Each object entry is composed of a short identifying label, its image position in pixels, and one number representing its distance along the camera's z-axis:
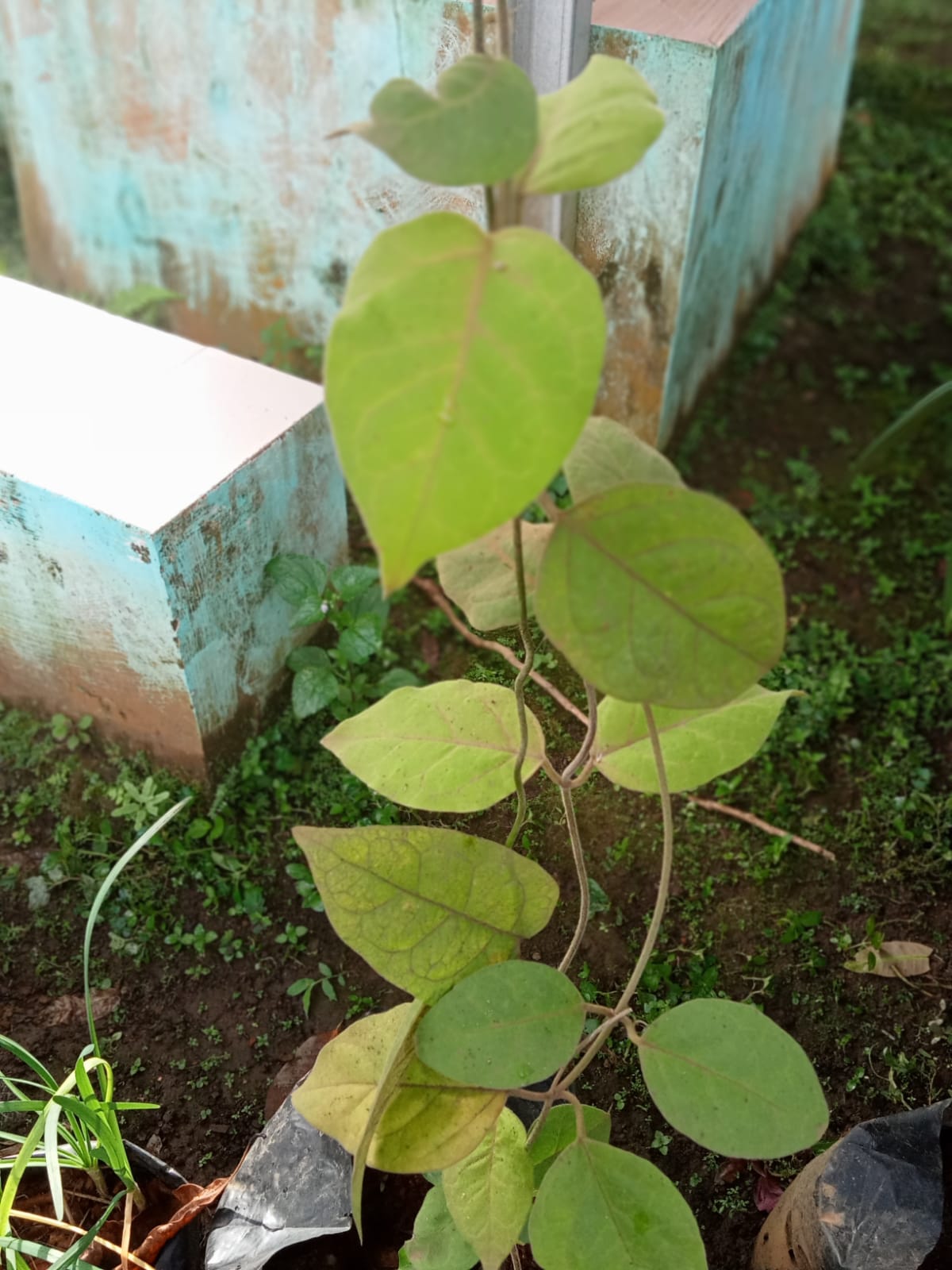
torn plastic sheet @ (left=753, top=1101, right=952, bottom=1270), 1.25
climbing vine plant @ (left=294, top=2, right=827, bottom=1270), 0.71
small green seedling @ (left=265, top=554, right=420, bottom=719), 1.86
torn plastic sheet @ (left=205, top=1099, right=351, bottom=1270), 1.39
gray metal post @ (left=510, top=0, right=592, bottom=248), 1.67
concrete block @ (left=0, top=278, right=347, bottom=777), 1.68
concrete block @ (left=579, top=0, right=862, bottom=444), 1.98
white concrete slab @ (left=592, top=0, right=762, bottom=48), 1.96
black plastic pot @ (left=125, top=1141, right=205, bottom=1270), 1.39
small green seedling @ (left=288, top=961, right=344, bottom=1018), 1.77
